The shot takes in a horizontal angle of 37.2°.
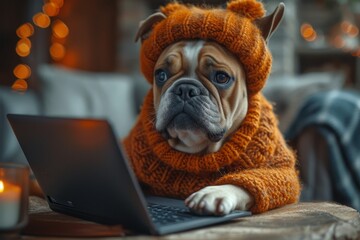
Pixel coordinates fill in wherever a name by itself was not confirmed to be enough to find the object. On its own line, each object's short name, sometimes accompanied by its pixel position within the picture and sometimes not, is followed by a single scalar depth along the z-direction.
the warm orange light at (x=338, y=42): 3.80
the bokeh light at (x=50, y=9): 4.22
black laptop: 0.75
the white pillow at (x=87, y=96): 2.72
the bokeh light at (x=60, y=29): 4.29
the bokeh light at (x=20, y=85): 3.91
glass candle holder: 0.74
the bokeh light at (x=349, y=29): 3.81
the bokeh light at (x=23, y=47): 4.18
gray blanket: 1.95
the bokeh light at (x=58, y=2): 4.23
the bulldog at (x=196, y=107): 1.01
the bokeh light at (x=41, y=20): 4.12
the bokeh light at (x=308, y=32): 3.96
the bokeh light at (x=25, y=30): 4.16
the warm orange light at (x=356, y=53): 3.73
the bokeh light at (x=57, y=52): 4.28
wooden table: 0.75
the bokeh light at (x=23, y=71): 4.15
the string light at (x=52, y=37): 4.16
